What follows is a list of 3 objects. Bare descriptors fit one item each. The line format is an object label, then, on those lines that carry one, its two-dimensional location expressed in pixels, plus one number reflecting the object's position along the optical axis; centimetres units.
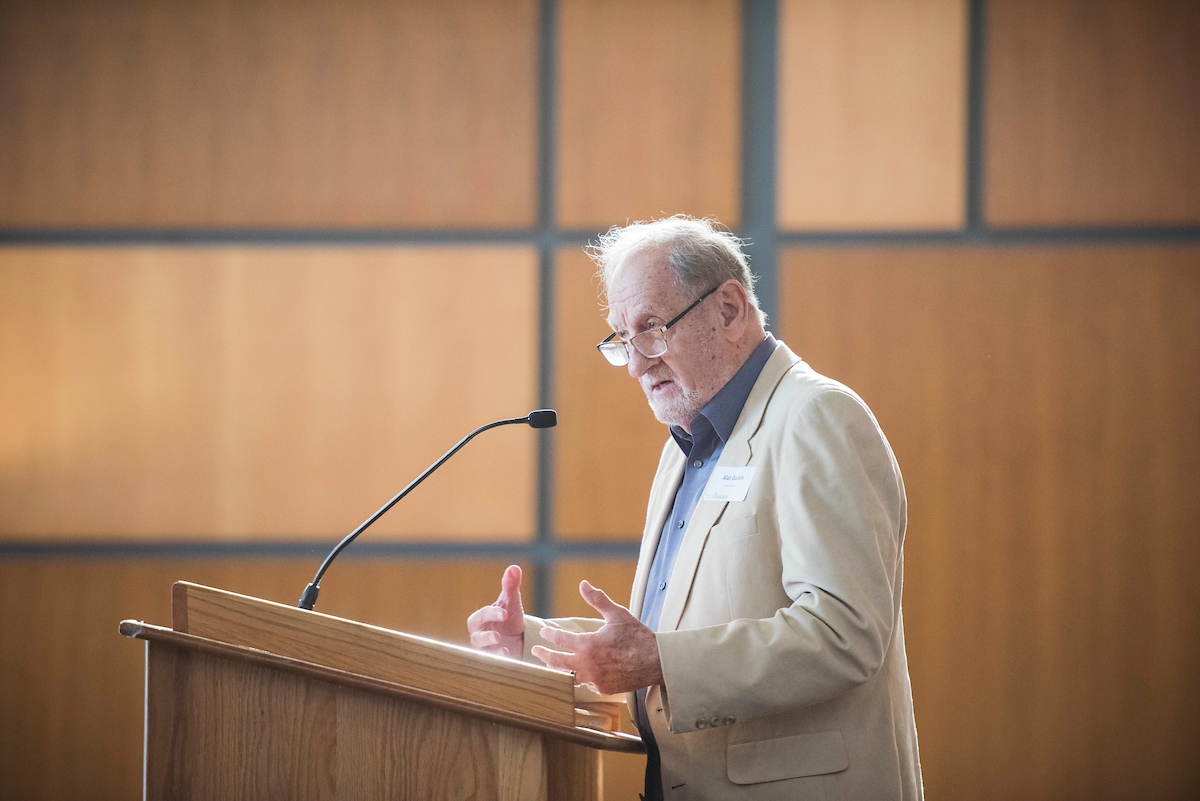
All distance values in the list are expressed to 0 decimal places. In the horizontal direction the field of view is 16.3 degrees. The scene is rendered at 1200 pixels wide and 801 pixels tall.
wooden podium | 471
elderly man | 490
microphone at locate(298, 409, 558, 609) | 499
